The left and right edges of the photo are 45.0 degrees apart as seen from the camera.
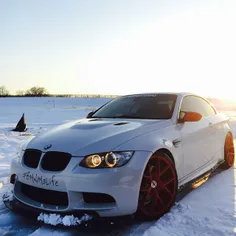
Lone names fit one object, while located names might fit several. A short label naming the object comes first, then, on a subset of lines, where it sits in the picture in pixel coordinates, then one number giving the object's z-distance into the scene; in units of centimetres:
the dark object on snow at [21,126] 1210
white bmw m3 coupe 273
